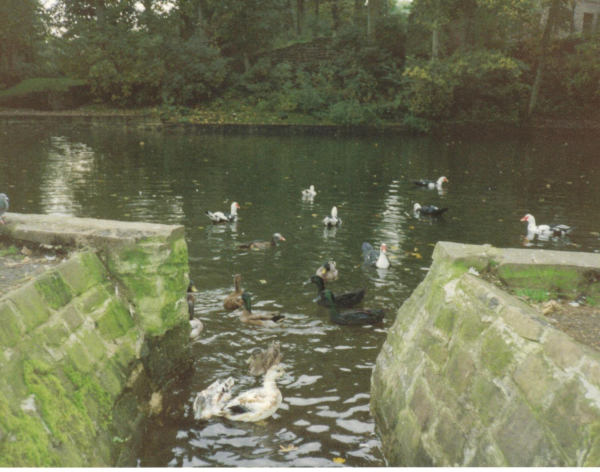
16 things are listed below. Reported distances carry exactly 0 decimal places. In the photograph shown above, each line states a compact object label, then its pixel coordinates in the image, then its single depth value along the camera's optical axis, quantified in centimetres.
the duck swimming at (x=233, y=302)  852
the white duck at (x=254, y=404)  556
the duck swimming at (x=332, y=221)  1355
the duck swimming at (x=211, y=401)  554
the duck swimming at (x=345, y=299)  873
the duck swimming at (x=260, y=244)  1176
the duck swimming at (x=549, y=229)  1343
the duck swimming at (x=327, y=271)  991
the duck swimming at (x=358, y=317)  808
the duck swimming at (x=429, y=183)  1950
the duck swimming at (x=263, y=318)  789
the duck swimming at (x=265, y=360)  648
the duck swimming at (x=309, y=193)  1733
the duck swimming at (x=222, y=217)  1373
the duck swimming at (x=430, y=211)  1498
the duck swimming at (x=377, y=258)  1054
